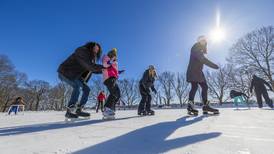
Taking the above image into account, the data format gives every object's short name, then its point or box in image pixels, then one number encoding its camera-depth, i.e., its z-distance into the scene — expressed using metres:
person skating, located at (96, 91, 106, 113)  12.43
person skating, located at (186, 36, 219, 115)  4.76
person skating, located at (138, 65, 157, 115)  5.90
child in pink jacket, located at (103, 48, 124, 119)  4.34
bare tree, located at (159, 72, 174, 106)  51.75
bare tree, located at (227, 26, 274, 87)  23.77
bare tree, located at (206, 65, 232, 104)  39.99
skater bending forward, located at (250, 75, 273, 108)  9.17
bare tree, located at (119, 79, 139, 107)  57.97
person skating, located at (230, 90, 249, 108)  10.12
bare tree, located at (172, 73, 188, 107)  49.75
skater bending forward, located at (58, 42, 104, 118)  3.60
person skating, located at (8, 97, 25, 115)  11.45
